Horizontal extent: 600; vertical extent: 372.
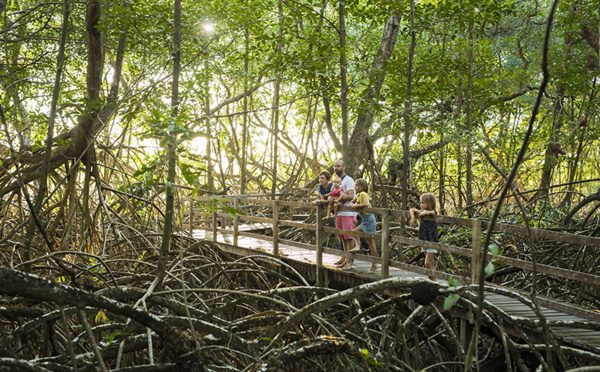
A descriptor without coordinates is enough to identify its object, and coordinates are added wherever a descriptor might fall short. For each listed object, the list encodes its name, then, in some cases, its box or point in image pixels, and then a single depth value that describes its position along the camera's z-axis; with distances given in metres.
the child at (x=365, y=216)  5.68
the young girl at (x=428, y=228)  5.02
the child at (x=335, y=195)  6.01
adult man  5.96
